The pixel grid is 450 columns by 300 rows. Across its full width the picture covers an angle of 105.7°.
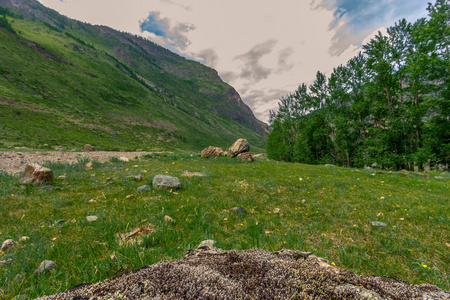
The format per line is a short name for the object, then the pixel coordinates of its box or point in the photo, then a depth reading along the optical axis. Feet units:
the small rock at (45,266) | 8.29
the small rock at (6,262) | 8.64
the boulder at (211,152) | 83.33
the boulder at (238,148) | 91.04
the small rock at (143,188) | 23.31
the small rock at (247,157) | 75.38
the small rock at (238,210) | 18.78
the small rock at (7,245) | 10.14
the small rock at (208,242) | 10.21
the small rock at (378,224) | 16.83
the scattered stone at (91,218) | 14.57
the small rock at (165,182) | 24.36
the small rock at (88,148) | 109.70
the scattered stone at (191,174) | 36.26
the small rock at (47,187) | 21.89
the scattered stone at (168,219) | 14.69
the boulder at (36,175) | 23.30
